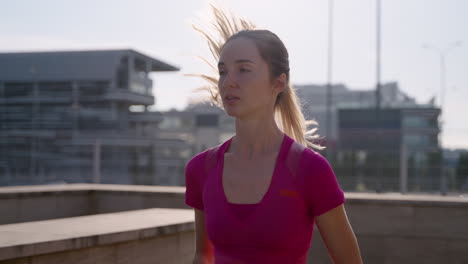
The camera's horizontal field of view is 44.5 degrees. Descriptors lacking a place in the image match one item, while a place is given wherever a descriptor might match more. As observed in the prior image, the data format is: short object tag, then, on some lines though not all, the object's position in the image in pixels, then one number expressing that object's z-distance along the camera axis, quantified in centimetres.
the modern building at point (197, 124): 6818
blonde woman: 177
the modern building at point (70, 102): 5766
